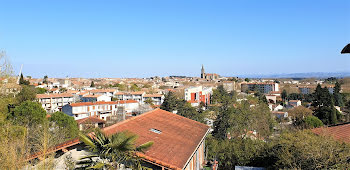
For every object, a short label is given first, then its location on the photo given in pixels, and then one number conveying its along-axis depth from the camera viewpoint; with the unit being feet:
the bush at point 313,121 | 102.42
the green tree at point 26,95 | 114.69
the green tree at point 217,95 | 248.93
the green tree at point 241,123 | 85.56
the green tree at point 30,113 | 81.71
